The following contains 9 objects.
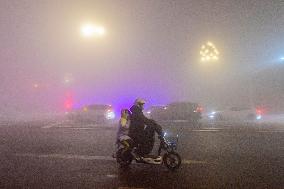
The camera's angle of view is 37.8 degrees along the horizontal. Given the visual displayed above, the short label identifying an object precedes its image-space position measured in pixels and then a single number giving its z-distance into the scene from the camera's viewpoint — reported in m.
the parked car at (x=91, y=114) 33.34
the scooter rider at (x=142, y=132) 11.04
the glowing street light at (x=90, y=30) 42.00
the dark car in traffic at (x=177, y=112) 32.75
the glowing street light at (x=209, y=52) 36.62
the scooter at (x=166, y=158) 10.90
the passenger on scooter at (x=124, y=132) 11.18
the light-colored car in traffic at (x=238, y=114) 36.00
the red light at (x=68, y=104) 50.94
